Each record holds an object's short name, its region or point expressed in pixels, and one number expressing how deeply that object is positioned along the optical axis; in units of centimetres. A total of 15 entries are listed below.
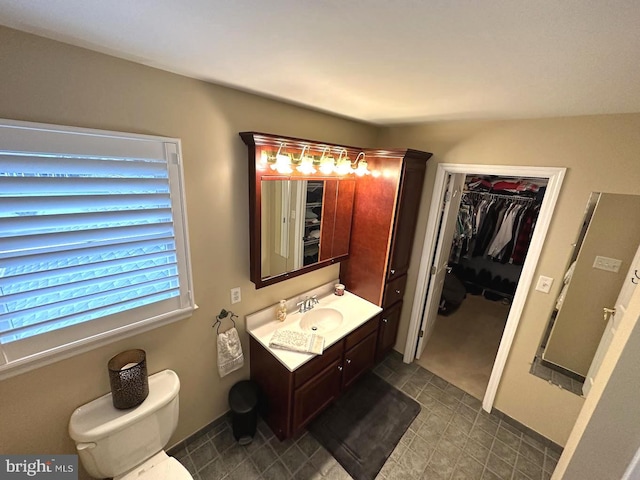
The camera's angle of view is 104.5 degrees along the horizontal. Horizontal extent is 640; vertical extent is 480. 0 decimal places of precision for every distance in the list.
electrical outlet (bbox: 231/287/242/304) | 173
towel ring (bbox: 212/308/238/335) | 170
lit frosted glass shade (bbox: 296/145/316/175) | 174
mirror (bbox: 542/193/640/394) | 158
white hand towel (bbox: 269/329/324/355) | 170
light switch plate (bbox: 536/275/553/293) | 179
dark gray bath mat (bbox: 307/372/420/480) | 175
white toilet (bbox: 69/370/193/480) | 118
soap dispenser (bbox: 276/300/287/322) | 199
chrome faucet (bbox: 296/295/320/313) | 214
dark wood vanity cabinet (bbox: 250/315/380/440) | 167
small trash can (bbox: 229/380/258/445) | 174
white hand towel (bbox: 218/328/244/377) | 171
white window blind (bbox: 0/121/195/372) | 97
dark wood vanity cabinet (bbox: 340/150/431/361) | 205
